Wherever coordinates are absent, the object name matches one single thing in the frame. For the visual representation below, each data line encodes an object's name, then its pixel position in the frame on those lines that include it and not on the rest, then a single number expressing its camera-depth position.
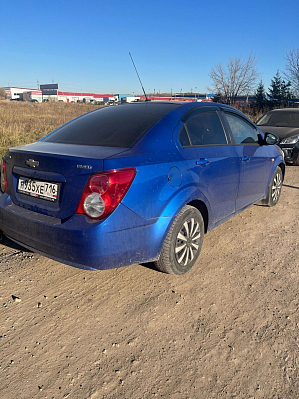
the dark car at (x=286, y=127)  8.86
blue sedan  2.35
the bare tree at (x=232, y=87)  31.20
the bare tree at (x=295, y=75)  25.81
